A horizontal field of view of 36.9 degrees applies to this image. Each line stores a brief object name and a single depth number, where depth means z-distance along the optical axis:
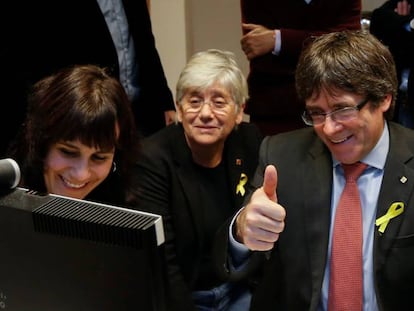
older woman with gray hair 1.94
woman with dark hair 1.38
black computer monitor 0.65
